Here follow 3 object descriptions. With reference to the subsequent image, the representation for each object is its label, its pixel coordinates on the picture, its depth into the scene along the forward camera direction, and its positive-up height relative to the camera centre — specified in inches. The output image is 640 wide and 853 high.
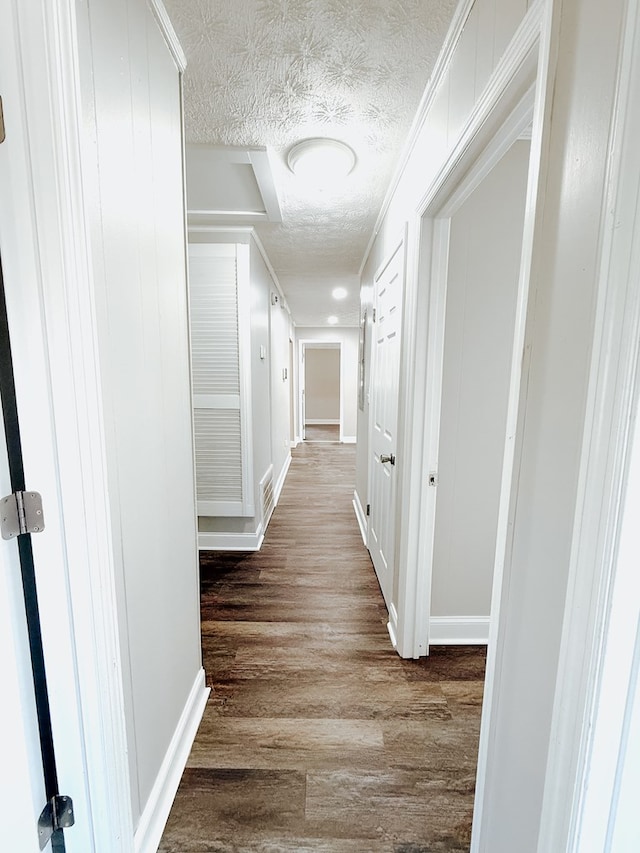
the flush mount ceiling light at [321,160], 64.4 +40.0
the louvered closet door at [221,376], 100.9 -0.2
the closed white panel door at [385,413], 78.1 -8.7
